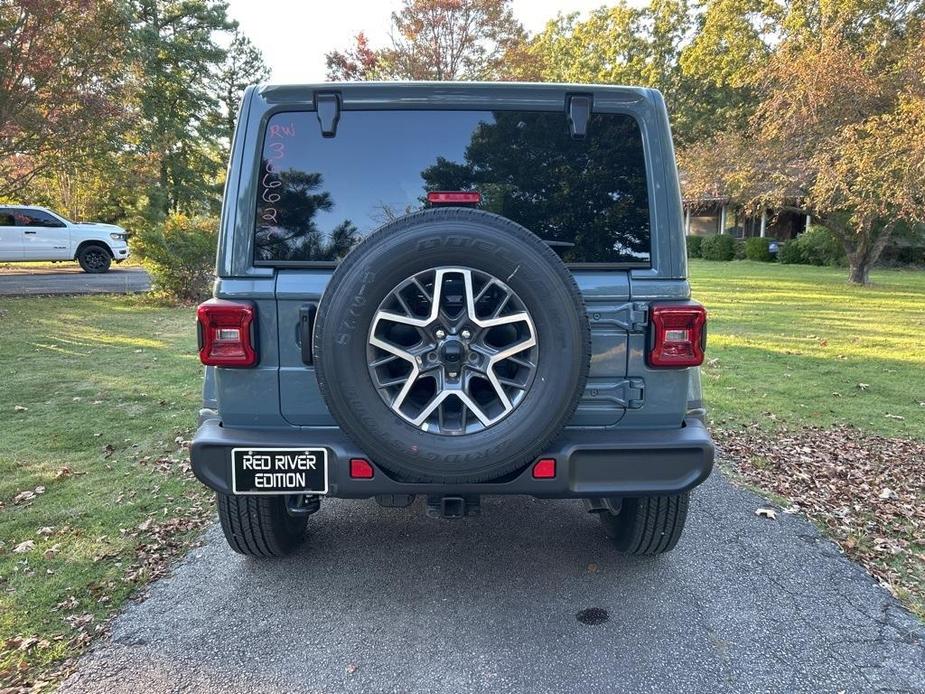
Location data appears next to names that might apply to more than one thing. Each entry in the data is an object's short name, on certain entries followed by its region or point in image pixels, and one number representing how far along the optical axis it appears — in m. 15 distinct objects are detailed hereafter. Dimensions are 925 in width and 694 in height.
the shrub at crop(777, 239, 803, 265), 27.16
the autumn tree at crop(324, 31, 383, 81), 25.72
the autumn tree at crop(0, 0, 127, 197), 10.14
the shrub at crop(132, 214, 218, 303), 12.34
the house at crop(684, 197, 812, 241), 32.81
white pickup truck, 17.28
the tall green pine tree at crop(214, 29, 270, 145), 30.80
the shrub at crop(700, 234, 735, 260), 30.50
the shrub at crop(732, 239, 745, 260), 30.61
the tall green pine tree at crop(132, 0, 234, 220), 26.84
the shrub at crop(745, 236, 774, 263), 29.00
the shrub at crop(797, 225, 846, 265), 25.67
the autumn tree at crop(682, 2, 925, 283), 11.29
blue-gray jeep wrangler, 2.48
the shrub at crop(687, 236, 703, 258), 32.53
